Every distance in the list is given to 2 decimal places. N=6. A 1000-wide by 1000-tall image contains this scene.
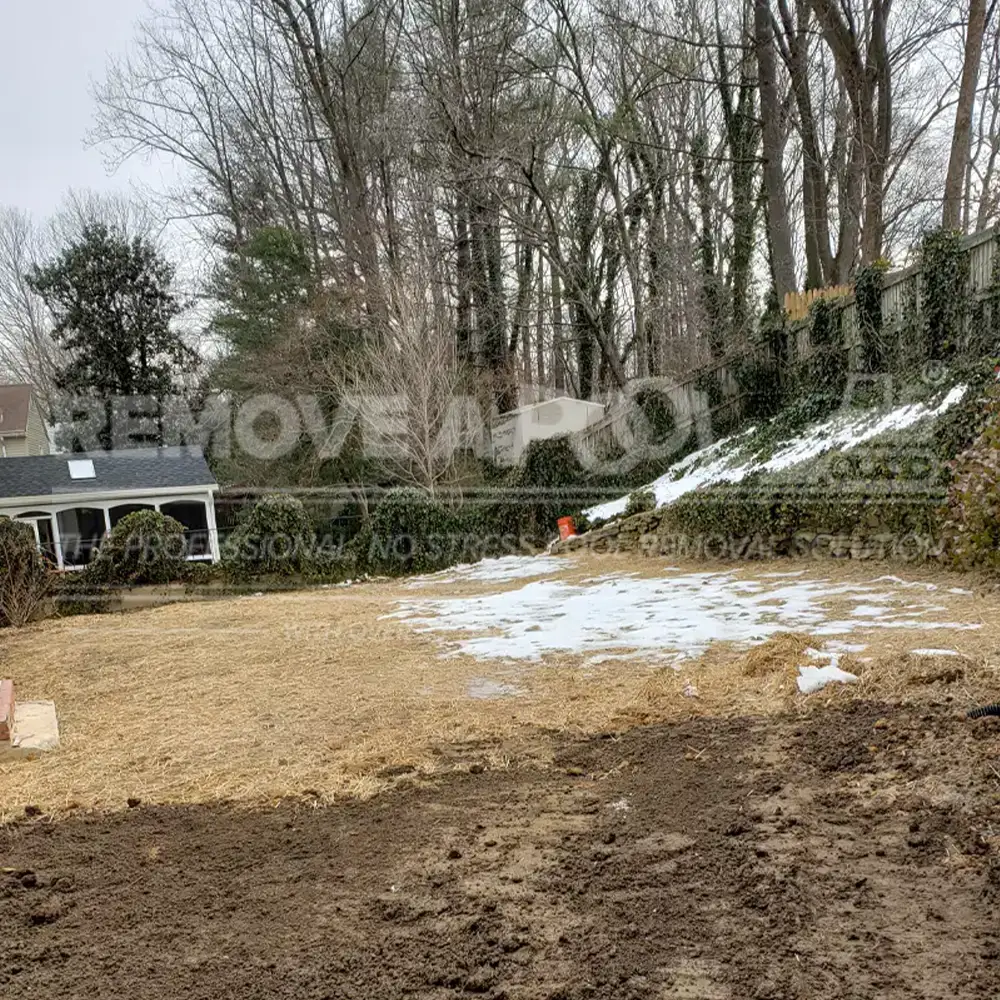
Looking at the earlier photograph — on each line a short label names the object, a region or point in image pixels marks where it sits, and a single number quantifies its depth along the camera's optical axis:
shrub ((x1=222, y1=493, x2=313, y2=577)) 11.70
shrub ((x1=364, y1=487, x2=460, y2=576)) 12.65
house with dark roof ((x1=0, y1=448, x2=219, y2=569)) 16.94
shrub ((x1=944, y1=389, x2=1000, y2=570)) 5.41
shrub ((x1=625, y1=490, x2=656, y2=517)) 11.48
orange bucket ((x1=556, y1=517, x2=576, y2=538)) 12.37
